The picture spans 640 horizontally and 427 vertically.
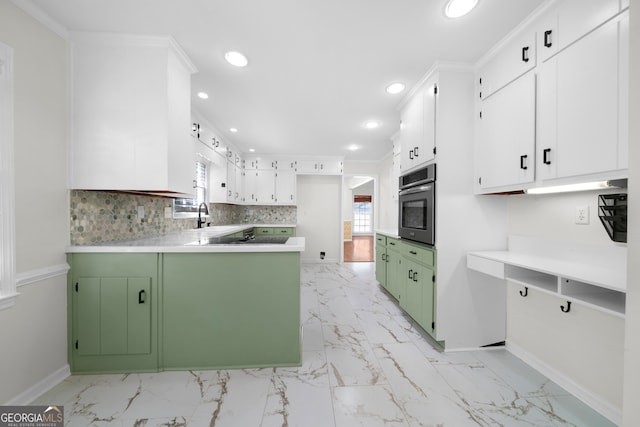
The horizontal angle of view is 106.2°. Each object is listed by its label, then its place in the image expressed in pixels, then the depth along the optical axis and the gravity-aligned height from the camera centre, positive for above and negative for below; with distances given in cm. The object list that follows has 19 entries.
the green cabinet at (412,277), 216 -70
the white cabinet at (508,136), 162 +58
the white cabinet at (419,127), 218 +87
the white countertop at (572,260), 123 -32
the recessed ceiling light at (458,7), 146 +129
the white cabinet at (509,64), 161 +111
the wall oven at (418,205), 215 +8
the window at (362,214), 1178 -5
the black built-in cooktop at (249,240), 206 -26
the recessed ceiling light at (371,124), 336 +128
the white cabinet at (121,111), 177 +75
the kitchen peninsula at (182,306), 174 -70
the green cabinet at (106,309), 174 -71
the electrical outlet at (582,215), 154 +0
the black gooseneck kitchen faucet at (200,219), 341 -10
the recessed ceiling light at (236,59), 196 +129
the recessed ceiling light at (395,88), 240 +129
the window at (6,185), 137 +15
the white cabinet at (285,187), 530 +57
